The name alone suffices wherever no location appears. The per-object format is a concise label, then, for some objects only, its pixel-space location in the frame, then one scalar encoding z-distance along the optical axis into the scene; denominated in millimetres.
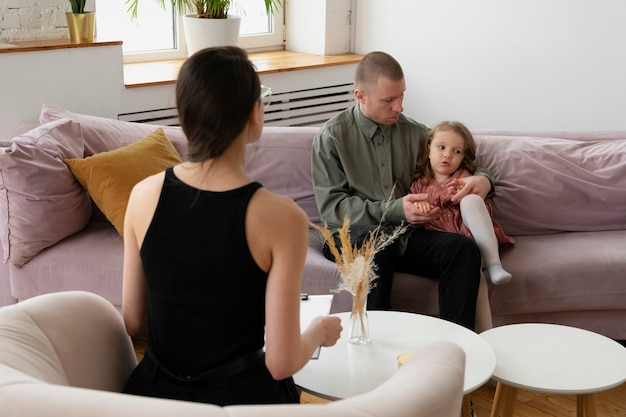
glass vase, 2305
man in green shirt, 3041
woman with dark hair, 1646
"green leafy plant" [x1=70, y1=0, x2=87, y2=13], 4051
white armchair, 1241
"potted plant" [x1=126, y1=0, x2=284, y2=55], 4633
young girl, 3162
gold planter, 4047
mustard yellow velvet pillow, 3205
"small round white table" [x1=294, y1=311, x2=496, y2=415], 2104
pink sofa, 3117
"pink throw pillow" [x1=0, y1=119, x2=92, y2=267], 3090
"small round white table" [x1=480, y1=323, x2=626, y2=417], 2229
